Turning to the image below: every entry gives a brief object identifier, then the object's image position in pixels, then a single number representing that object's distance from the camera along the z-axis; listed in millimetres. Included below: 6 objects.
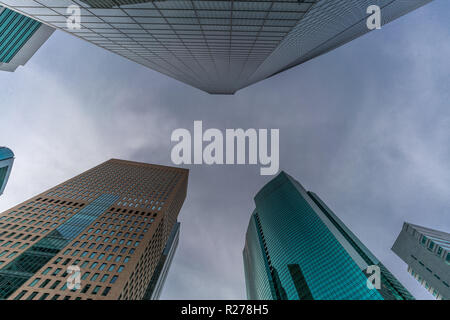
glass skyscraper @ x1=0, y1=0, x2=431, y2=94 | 16344
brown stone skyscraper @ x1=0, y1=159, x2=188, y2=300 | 37625
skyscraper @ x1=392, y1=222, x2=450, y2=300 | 68812
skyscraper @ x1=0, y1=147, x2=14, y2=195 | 72612
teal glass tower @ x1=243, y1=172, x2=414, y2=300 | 69000
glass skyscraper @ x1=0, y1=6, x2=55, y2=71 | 45375
